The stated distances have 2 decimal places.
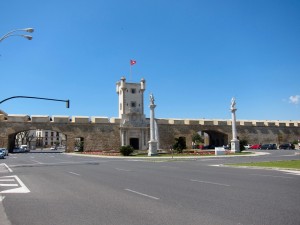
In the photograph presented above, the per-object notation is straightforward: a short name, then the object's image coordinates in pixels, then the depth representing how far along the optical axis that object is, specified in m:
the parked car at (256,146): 67.75
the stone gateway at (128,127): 58.00
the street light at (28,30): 20.24
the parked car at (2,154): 41.28
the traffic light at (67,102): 29.67
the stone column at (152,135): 43.41
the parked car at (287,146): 61.47
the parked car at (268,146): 63.88
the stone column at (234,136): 47.28
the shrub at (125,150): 44.88
